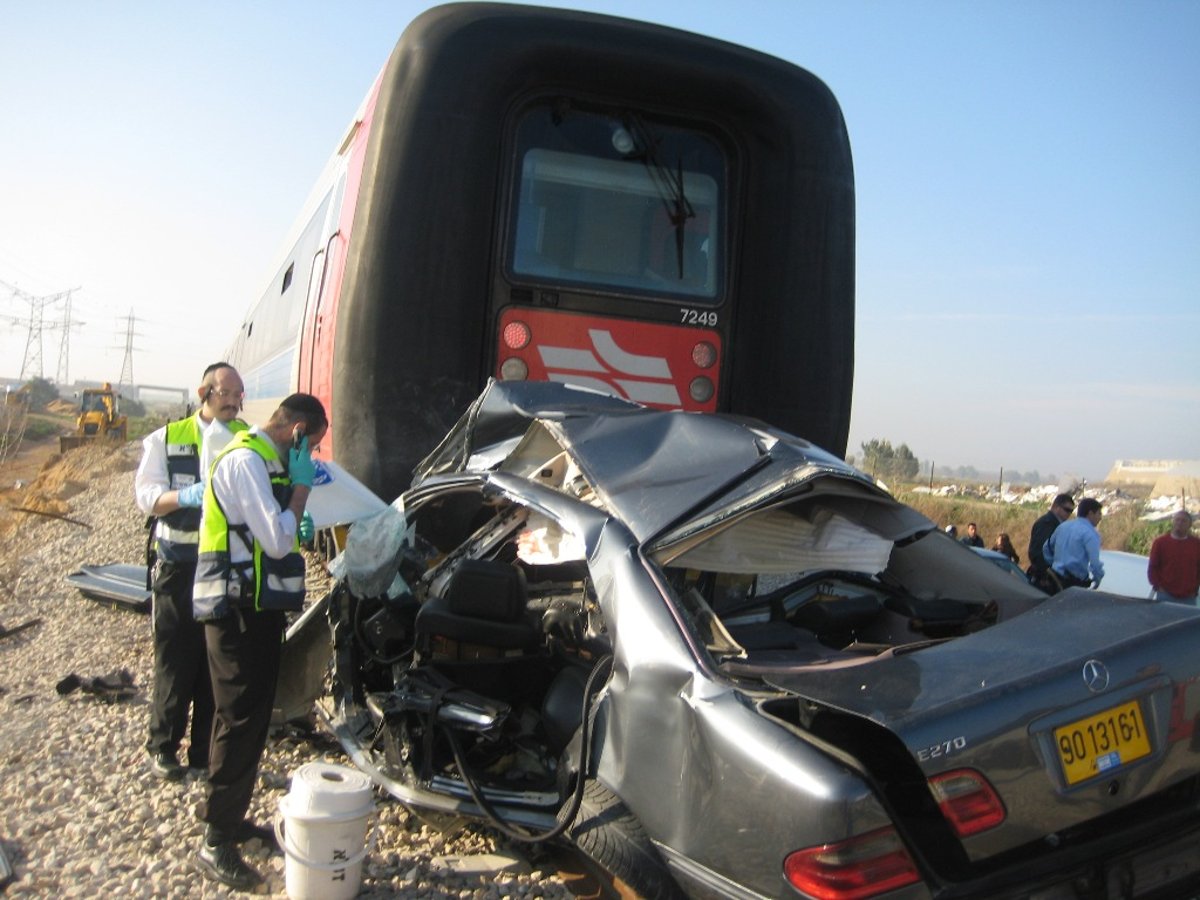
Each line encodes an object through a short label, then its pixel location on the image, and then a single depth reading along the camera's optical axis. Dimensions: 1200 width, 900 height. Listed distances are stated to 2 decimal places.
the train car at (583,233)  5.83
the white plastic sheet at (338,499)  4.88
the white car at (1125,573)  10.91
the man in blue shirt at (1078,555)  8.96
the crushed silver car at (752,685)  2.55
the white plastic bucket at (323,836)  3.36
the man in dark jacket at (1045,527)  9.75
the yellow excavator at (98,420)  33.94
